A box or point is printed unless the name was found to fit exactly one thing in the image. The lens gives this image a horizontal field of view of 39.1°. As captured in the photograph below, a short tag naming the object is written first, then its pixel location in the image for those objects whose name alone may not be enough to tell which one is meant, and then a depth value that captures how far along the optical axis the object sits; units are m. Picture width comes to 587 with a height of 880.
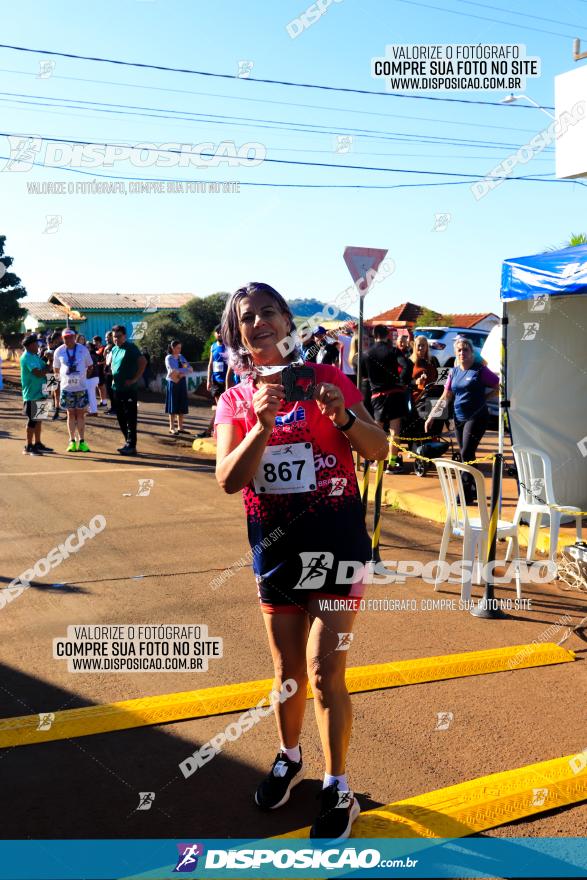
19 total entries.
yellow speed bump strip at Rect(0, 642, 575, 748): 4.16
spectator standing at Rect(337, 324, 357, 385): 14.91
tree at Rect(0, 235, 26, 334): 42.16
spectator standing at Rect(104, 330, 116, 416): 19.71
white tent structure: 8.54
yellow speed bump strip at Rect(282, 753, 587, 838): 3.33
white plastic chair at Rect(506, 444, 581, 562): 7.10
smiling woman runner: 3.18
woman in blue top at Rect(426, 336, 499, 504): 9.69
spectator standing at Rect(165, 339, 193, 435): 15.31
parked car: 22.92
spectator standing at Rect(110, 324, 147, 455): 13.07
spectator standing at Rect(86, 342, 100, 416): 14.63
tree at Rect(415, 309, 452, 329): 51.31
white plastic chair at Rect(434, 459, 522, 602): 6.37
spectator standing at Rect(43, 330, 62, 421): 18.95
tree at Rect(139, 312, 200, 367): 27.12
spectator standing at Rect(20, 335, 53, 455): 12.88
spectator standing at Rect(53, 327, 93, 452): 13.08
